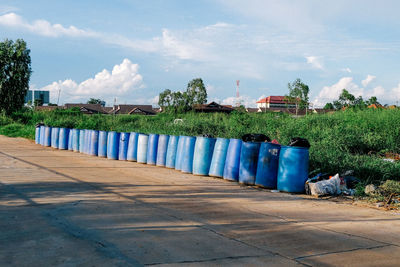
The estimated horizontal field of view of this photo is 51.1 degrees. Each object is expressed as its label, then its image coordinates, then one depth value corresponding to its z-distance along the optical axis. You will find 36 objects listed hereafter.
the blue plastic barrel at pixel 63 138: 22.00
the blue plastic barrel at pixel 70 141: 21.43
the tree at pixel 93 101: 149.04
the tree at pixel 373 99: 69.04
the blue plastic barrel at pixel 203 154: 12.27
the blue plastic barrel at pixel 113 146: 17.23
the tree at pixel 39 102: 118.94
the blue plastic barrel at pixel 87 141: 19.34
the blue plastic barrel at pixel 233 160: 11.18
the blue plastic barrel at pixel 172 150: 14.00
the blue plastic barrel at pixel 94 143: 18.70
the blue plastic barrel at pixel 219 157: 11.70
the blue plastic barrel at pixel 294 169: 9.73
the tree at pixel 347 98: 69.48
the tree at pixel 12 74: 50.16
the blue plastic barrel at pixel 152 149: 14.98
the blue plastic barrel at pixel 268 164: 10.19
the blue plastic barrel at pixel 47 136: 23.86
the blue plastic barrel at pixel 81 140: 20.05
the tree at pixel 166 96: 76.69
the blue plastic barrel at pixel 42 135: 24.71
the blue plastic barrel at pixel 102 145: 18.06
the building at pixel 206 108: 73.94
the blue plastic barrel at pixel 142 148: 15.60
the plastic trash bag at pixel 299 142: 9.96
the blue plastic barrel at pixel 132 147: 16.16
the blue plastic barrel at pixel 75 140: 20.77
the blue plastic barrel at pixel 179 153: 13.41
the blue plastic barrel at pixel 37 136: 25.75
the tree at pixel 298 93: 68.00
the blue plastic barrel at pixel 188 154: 12.95
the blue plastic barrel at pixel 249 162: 10.63
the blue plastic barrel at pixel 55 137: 22.77
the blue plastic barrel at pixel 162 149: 14.52
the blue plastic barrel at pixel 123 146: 16.73
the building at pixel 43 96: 120.31
